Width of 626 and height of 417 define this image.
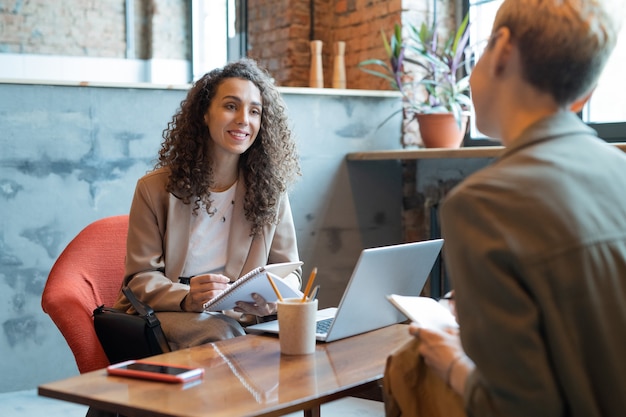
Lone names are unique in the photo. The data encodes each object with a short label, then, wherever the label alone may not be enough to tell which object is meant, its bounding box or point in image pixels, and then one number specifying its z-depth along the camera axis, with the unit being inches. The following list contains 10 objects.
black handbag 83.5
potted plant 158.4
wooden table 53.4
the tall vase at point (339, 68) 176.1
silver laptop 68.7
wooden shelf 135.2
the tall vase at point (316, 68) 177.2
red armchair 89.7
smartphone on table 58.8
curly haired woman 93.1
